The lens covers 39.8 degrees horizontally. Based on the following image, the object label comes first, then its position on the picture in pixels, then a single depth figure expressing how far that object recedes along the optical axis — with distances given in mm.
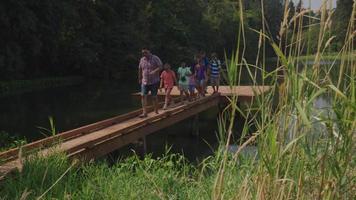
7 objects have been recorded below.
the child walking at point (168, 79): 12516
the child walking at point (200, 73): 14391
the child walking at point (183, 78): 13836
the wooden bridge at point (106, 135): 6766
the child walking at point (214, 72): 14470
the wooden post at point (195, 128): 16281
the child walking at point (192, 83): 14595
